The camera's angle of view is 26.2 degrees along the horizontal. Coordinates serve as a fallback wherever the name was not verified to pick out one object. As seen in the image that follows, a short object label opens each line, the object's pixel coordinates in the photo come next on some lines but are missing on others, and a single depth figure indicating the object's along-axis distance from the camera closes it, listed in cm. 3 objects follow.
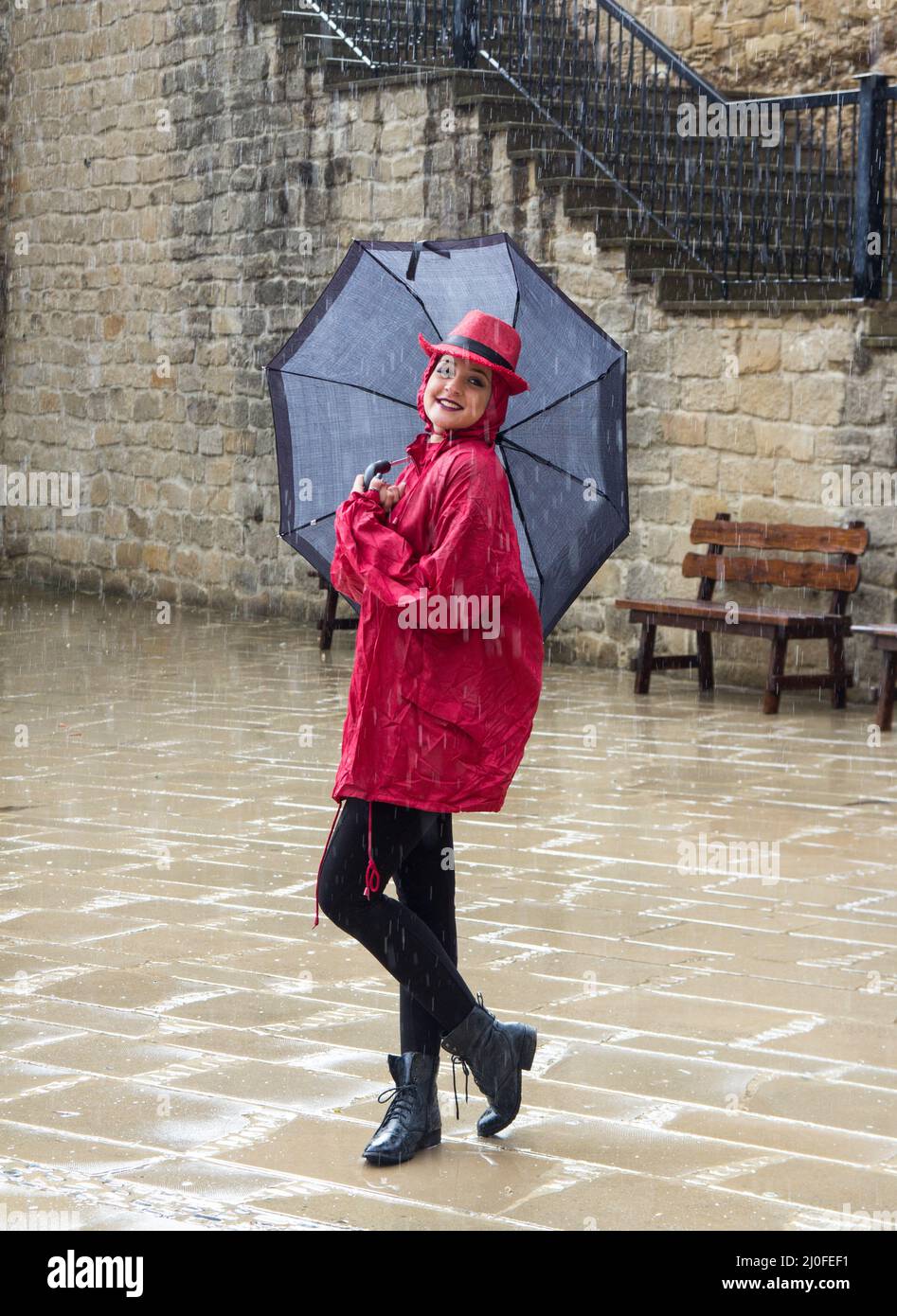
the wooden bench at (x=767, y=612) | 966
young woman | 347
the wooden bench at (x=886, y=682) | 904
